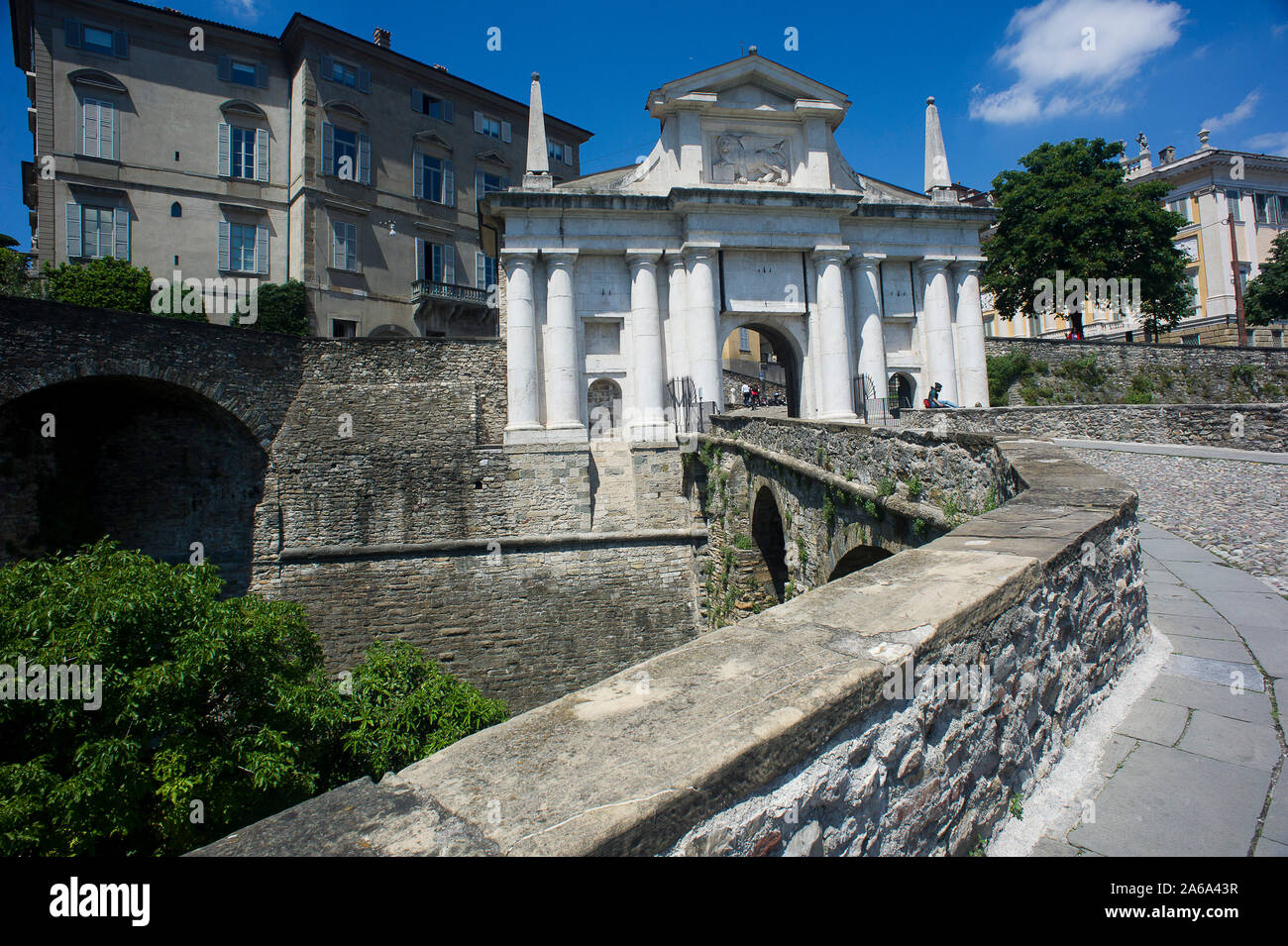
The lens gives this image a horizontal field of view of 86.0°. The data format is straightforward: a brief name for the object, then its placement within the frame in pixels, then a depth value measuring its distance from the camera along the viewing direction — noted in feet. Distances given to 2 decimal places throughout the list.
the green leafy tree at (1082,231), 87.92
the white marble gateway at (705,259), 63.10
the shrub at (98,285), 67.67
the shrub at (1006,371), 82.64
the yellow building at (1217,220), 118.83
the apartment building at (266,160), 76.69
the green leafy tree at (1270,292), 114.62
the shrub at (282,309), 81.41
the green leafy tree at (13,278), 69.10
